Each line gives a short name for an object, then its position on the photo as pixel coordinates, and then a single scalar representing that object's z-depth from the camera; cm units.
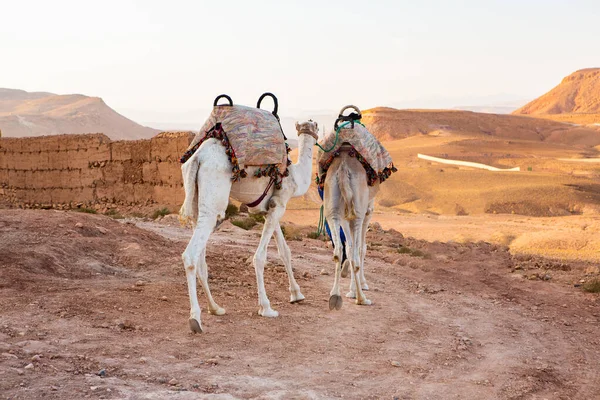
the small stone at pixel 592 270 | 1245
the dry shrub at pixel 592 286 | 1077
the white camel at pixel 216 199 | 696
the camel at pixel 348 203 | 879
